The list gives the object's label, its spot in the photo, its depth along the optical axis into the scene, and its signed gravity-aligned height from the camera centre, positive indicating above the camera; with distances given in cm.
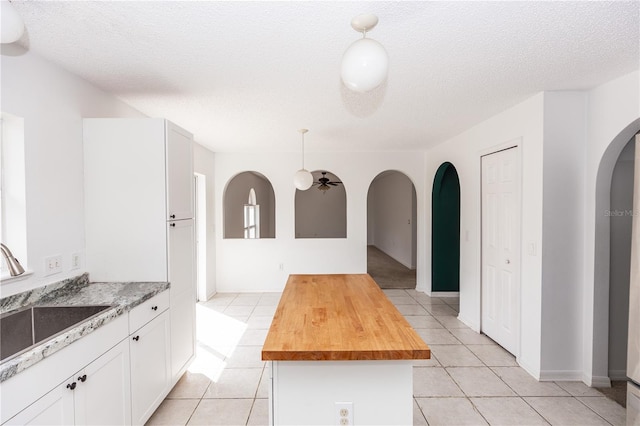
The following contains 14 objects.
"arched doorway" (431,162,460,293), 507 -42
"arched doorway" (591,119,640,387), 254 -55
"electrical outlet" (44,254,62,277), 200 -38
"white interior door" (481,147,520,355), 305 -44
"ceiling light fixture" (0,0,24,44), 111 +69
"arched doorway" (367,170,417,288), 738 -77
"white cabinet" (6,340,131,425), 129 -91
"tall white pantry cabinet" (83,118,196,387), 230 +7
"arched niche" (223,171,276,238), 693 -1
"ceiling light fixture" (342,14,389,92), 124 +58
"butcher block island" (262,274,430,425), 136 -80
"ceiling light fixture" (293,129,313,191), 411 +38
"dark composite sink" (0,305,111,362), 162 -65
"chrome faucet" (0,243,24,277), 154 -28
